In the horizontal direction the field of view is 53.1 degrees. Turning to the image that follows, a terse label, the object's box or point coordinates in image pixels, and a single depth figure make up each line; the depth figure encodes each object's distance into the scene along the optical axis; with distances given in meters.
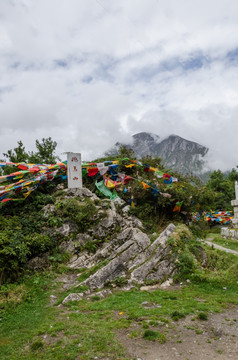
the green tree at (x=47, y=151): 26.71
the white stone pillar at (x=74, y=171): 15.91
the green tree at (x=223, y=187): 43.16
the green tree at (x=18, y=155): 23.05
